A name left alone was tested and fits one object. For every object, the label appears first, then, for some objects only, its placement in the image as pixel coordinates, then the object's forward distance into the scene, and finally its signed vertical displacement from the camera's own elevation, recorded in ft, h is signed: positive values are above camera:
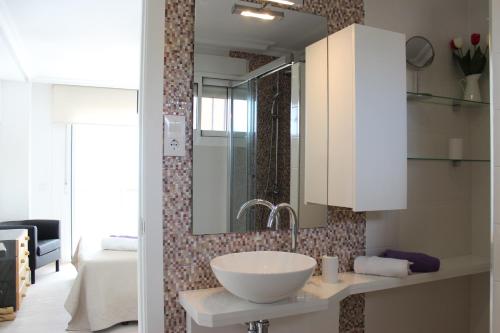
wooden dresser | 11.86 -3.14
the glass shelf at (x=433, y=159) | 7.71 +0.17
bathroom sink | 4.77 -1.39
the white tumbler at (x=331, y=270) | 6.35 -1.63
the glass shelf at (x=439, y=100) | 7.68 +1.36
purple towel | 6.82 -1.61
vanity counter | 4.93 -1.81
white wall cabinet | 6.31 +0.78
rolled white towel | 6.52 -1.64
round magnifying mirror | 7.71 +2.25
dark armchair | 14.82 -2.88
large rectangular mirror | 6.11 +0.90
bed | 10.52 -3.37
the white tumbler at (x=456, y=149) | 8.11 +0.38
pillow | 11.78 -2.26
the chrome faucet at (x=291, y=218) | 5.94 -0.77
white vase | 8.14 +1.61
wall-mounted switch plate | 5.85 +0.46
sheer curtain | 18.44 -0.60
